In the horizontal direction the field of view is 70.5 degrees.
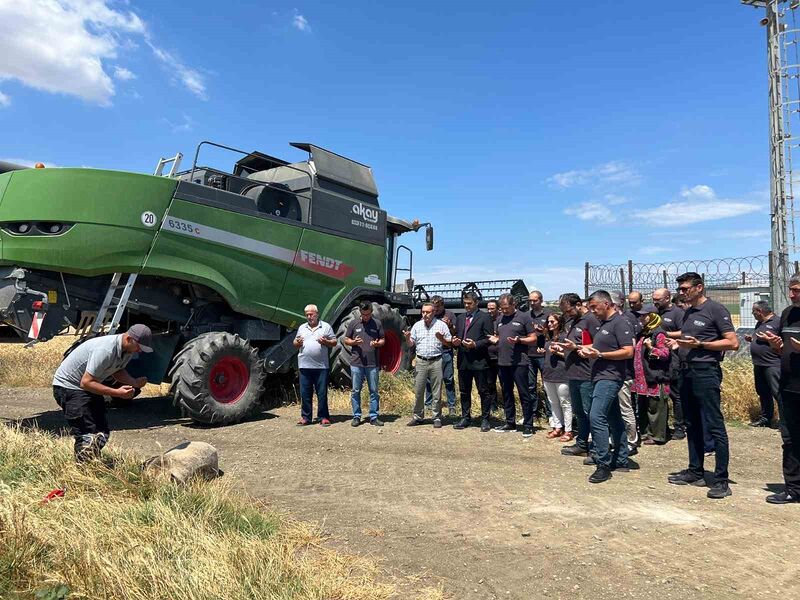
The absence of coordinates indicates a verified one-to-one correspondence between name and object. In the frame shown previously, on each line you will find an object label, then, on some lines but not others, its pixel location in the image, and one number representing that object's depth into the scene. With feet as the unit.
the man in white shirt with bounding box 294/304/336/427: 25.96
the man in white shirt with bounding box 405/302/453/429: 26.09
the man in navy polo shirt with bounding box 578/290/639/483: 17.71
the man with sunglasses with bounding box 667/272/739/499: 16.16
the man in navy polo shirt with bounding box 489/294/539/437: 24.12
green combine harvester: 21.57
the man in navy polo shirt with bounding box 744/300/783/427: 23.77
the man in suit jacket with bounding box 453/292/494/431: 25.39
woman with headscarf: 22.85
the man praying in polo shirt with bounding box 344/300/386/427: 26.25
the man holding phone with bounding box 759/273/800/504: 15.16
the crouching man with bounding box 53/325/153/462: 14.74
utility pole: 40.83
